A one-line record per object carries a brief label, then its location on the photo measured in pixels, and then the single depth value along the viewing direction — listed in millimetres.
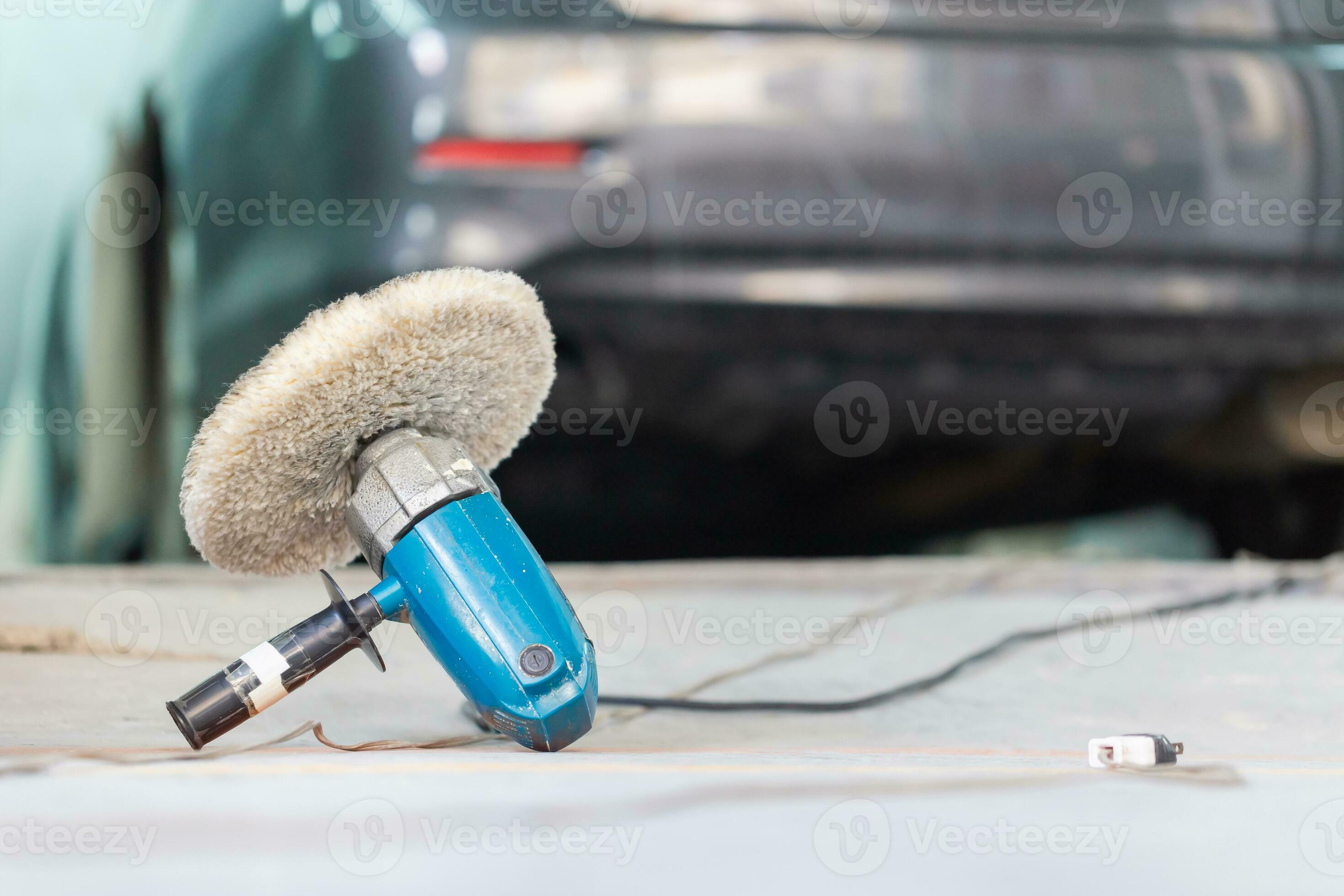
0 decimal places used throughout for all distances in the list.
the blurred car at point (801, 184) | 2231
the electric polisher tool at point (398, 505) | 1530
